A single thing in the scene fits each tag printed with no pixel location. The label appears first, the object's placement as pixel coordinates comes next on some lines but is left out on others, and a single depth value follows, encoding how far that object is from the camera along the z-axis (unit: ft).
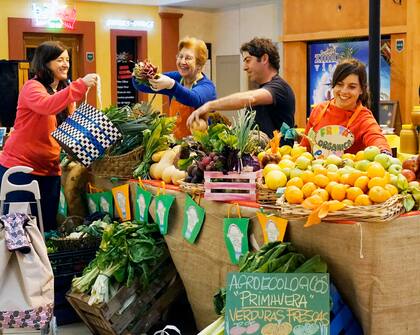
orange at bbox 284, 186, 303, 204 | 9.66
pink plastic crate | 11.46
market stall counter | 9.32
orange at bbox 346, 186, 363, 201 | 9.44
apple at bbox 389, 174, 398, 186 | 9.70
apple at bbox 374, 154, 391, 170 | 10.36
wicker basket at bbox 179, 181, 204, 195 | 12.26
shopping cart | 13.29
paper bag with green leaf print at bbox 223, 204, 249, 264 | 11.28
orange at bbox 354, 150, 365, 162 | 10.73
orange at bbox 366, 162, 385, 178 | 9.73
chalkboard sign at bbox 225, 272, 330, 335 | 9.49
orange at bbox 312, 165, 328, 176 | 10.16
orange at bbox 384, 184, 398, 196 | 9.39
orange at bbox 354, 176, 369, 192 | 9.59
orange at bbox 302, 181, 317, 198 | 9.73
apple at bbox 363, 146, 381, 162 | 10.61
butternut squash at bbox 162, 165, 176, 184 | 14.10
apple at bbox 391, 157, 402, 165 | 10.46
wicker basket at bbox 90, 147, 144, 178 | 15.40
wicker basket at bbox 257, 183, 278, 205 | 10.78
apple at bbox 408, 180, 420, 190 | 9.92
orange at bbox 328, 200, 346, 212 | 9.27
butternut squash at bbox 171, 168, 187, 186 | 13.79
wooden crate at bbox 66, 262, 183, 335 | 13.21
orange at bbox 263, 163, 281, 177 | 10.95
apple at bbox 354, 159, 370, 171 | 10.19
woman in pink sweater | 15.44
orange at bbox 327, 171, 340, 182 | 9.97
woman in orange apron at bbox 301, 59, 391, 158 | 12.09
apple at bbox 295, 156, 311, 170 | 10.84
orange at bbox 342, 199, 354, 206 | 9.39
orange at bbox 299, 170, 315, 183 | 10.08
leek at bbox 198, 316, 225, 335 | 10.40
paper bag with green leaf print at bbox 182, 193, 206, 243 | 12.37
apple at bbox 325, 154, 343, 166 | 10.67
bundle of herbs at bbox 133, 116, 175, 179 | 15.10
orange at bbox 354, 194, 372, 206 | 9.29
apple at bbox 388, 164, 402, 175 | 10.09
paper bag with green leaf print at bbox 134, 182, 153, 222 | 14.23
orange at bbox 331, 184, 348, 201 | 9.54
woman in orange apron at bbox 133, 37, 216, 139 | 15.47
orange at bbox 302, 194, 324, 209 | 9.41
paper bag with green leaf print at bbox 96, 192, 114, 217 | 16.25
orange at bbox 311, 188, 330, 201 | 9.58
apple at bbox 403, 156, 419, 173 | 10.62
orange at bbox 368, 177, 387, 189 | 9.43
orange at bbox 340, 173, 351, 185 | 9.86
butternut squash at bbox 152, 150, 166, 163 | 14.98
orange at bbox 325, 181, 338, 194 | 9.67
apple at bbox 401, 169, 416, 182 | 10.39
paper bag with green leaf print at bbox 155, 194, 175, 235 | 13.30
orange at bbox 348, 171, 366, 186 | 9.79
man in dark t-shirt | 13.44
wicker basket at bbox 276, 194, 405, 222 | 9.11
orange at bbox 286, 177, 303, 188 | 9.96
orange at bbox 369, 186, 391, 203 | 9.21
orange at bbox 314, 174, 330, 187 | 9.91
